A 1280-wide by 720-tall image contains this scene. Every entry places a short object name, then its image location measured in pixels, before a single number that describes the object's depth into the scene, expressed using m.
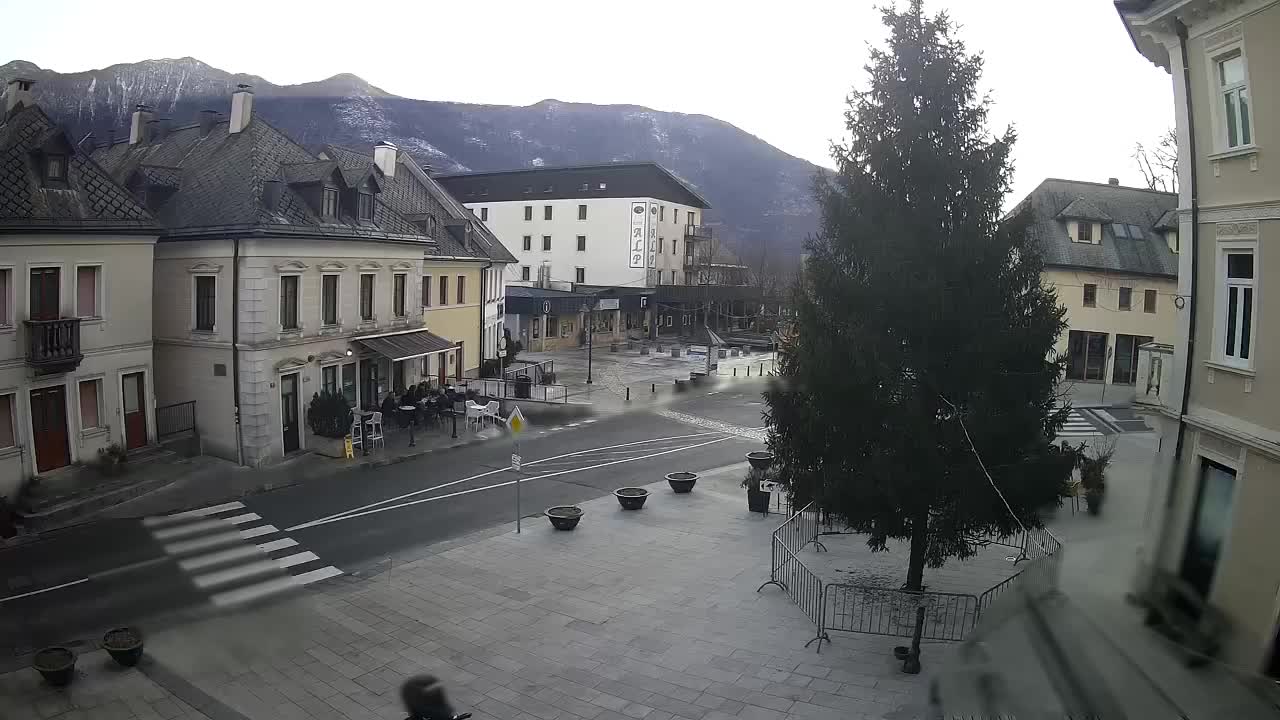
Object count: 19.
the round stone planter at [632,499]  20.25
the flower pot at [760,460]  21.69
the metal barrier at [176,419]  24.23
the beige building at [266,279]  24.12
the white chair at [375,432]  26.39
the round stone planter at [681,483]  22.11
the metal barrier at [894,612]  12.63
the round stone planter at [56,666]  11.02
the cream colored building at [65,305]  19.52
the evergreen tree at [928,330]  11.73
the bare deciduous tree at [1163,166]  32.25
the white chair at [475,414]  30.67
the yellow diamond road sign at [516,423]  18.89
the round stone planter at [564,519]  18.41
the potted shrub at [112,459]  21.08
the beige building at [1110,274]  29.25
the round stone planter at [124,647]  11.67
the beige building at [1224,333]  8.55
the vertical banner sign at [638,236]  69.81
